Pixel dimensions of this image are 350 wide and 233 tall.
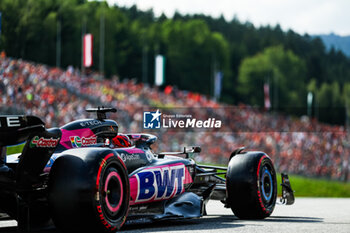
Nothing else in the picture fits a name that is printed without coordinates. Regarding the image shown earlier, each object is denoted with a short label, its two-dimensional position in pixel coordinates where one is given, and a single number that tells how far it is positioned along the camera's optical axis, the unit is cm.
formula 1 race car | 1192
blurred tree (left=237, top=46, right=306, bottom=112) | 18075
